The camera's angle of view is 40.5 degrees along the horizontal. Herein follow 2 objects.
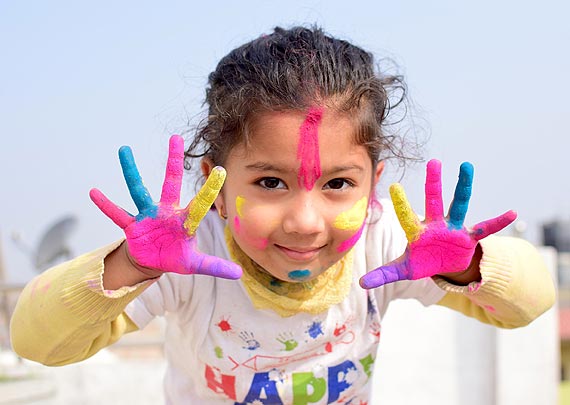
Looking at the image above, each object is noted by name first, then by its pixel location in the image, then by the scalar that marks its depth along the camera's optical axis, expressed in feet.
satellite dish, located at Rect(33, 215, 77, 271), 16.28
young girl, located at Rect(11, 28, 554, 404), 4.80
